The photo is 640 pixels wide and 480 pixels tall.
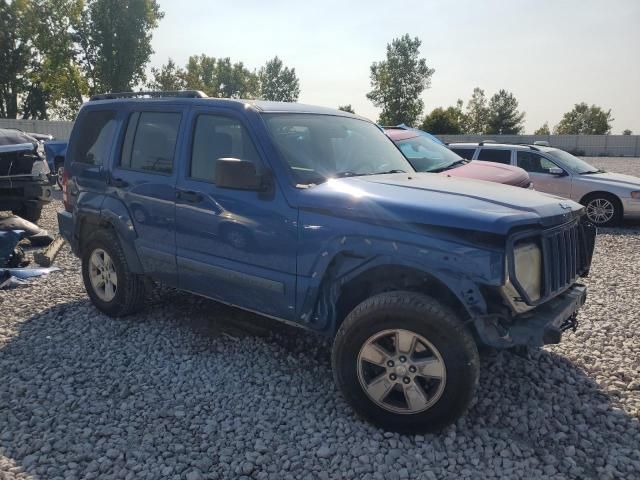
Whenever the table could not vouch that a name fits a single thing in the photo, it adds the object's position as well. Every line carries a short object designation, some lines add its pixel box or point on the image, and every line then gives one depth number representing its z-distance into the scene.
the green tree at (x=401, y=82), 52.22
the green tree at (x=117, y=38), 36.12
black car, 8.65
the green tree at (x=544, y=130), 82.04
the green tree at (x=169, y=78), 48.66
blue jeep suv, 2.97
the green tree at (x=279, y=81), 70.00
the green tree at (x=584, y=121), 82.19
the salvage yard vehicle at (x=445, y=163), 7.98
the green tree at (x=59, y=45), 37.97
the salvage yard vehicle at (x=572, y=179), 10.31
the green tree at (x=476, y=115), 67.50
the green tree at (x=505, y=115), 64.62
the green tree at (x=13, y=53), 42.12
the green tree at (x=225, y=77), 67.85
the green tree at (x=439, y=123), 51.22
